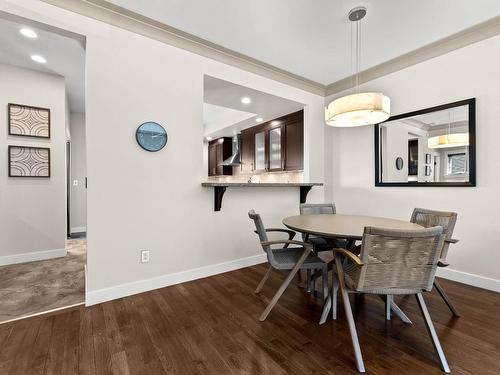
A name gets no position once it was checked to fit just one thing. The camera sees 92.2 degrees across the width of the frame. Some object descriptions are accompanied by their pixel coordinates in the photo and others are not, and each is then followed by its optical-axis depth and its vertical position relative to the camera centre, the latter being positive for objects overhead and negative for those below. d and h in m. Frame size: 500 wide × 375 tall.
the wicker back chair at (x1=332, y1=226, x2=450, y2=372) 1.36 -0.46
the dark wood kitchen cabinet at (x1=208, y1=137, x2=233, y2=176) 6.59 +0.91
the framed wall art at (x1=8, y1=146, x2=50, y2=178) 3.33 +0.37
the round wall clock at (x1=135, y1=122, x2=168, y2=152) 2.42 +0.52
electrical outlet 2.45 -0.71
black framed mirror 2.64 +0.48
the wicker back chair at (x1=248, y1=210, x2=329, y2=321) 1.96 -0.63
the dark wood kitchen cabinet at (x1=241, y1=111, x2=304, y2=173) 4.25 +0.82
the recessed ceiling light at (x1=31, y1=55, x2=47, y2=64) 2.98 +1.63
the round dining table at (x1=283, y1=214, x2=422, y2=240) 1.80 -0.34
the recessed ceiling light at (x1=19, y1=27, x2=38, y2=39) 2.43 +1.60
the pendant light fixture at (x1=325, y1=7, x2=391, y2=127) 2.01 +0.69
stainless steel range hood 5.35 +0.72
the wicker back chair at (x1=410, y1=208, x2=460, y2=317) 1.98 -0.33
